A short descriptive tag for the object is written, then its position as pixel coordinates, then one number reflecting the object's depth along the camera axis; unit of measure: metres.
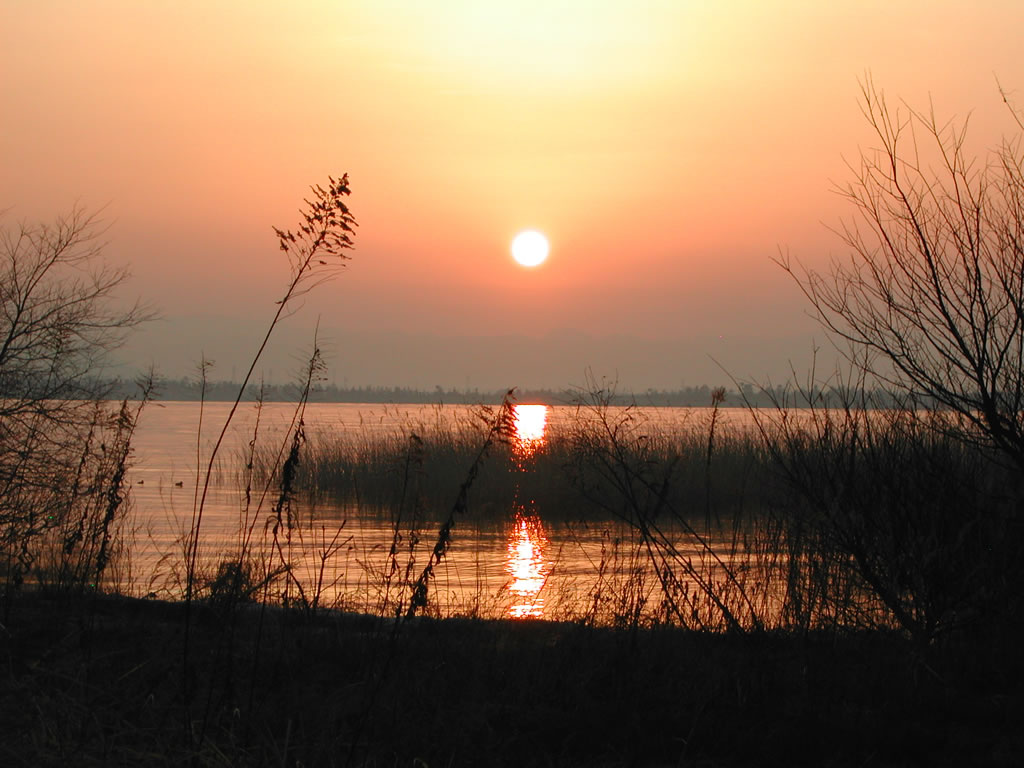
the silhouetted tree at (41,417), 18.05
